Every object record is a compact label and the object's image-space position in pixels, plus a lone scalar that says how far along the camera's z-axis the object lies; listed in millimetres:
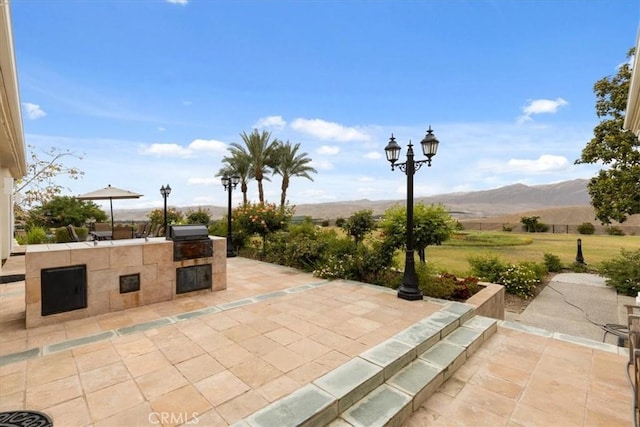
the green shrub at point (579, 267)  11375
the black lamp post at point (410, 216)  4965
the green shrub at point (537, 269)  9203
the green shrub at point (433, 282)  5321
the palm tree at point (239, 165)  22844
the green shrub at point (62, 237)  10738
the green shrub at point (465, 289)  5301
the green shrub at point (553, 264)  11398
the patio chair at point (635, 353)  1934
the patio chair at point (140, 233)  10046
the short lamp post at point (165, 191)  13158
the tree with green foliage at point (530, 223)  29641
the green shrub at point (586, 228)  27031
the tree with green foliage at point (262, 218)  10922
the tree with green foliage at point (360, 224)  8188
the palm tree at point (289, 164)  23312
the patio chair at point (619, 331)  3971
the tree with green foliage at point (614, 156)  8281
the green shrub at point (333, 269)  6719
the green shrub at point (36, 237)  10584
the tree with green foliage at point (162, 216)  16406
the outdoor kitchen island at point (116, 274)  3686
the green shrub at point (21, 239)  11959
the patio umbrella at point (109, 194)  10288
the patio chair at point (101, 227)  10964
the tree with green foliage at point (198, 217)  15336
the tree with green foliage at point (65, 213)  19469
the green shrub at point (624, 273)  7980
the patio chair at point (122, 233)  8078
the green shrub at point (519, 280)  8188
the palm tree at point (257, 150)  22438
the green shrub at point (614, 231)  25844
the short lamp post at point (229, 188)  10081
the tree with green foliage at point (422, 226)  6039
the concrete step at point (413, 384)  2270
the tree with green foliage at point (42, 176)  13234
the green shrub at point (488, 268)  8466
